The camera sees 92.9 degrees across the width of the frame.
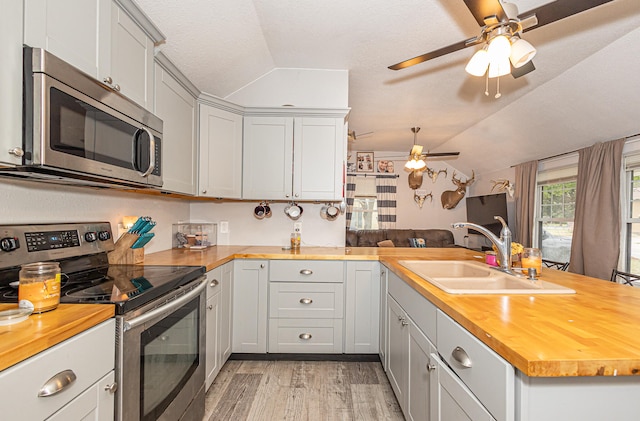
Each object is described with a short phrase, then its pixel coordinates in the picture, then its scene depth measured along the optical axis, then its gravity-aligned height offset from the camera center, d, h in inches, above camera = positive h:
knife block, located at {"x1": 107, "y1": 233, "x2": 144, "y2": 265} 69.2 -10.6
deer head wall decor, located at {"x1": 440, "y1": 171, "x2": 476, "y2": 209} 252.7 +14.1
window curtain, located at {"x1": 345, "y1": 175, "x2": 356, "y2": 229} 262.1 +13.9
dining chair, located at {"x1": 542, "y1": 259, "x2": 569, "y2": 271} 124.9 -21.4
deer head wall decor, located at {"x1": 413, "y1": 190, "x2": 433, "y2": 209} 263.1 +12.2
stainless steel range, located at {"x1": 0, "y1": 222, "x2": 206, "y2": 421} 41.1 -15.4
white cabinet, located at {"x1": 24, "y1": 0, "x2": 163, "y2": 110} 39.4 +26.2
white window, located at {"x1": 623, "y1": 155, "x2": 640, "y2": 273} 126.1 -0.2
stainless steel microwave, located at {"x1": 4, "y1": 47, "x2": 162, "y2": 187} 37.0 +11.2
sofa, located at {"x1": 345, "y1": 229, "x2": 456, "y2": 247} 241.0 -21.8
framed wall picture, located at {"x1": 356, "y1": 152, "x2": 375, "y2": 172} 263.1 +40.2
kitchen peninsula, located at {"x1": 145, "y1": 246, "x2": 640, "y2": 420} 26.8 -13.0
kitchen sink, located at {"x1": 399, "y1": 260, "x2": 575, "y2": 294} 48.3 -13.6
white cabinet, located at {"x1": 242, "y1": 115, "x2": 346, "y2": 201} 108.5 +17.9
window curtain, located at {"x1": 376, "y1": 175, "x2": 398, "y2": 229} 261.9 +8.3
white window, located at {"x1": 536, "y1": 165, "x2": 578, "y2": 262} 163.0 +0.6
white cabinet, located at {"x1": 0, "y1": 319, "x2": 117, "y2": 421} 26.2 -17.6
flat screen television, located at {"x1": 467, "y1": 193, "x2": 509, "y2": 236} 201.0 +1.6
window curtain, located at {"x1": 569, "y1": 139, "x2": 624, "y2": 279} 128.6 +0.4
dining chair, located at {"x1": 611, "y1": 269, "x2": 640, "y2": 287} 92.4 -24.5
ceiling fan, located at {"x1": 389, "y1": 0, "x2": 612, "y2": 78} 53.5 +35.9
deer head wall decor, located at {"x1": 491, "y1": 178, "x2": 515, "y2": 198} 203.8 +18.1
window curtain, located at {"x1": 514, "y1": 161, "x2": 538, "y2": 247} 182.7 +7.2
